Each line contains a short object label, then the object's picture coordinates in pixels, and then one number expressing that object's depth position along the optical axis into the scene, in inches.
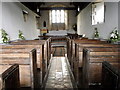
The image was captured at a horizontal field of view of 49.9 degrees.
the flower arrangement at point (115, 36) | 137.9
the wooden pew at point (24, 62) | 63.6
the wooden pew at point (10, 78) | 37.2
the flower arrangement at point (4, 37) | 153.0
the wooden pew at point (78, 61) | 90.3
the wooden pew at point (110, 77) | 35.5
